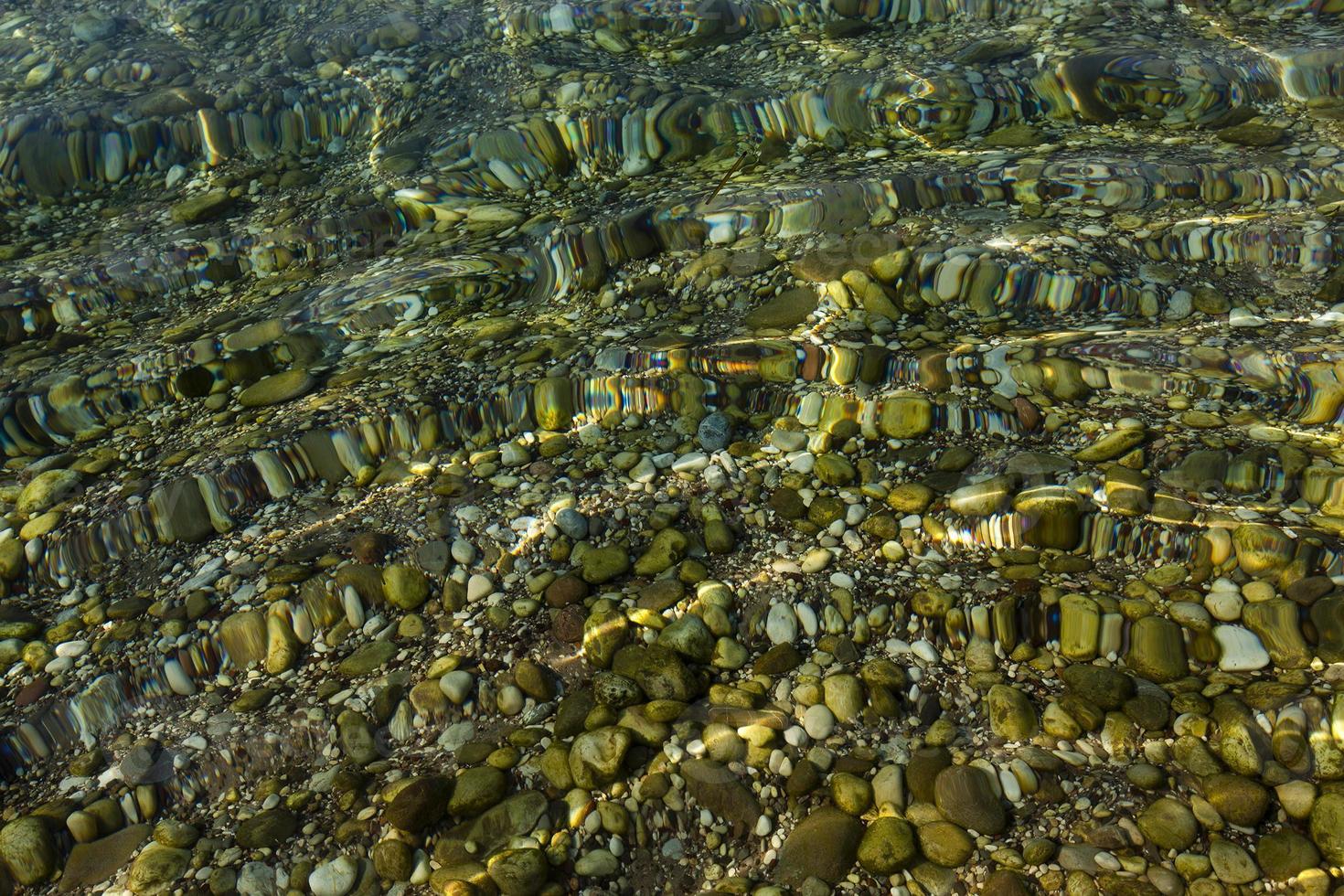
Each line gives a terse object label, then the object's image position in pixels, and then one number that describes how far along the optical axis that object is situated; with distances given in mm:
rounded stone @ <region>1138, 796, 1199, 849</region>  1760
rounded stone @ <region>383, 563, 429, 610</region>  2473
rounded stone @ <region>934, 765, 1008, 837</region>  1828
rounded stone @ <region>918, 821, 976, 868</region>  1787
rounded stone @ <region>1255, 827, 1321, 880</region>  1697
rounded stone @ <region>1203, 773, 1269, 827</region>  1780
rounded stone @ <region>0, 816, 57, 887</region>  1978
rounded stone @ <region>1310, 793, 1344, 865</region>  1706
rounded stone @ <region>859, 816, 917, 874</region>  1794
